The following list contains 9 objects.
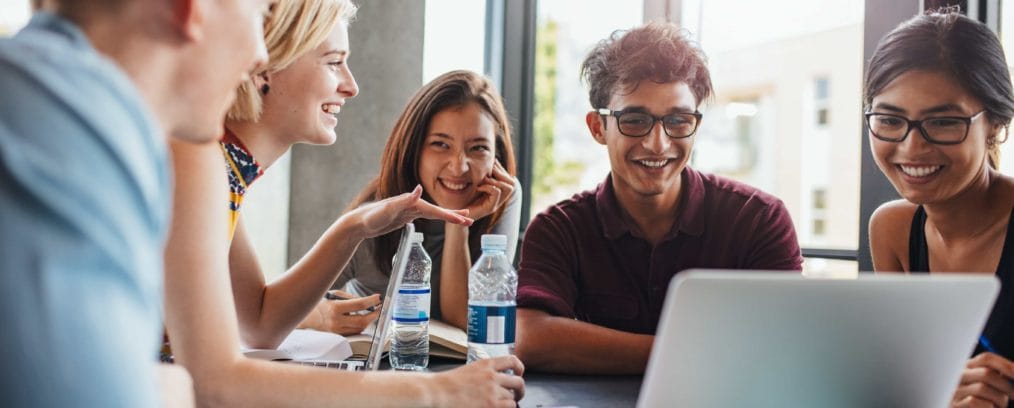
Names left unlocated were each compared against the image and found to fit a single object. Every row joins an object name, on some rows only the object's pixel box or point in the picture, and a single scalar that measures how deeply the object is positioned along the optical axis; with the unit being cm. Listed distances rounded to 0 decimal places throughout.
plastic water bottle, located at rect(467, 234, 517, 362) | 141
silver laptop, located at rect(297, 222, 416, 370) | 132
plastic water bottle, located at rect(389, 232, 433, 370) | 158
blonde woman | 100
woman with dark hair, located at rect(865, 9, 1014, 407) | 154
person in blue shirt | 46
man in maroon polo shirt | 182
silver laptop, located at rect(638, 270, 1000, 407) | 83
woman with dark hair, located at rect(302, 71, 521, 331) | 231
